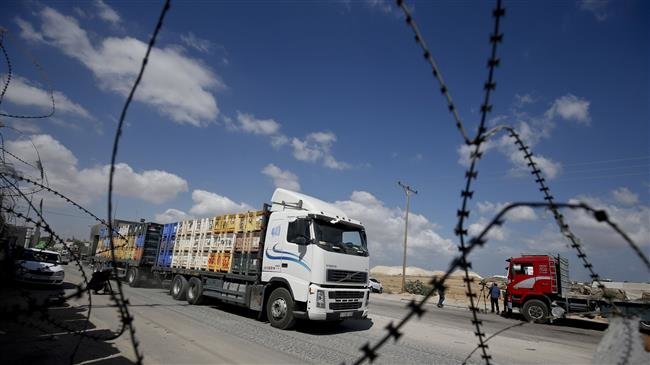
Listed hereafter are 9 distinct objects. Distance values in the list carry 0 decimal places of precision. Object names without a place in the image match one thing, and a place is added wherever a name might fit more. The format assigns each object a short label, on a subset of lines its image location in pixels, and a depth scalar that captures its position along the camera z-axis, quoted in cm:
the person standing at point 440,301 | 2371
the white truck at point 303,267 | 963
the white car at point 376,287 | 3697
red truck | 1644
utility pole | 3684
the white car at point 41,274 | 1545
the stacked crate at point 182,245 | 1522
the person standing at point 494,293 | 1928
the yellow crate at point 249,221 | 1180
